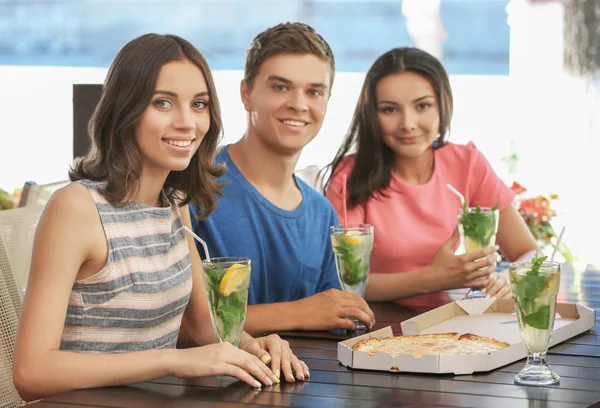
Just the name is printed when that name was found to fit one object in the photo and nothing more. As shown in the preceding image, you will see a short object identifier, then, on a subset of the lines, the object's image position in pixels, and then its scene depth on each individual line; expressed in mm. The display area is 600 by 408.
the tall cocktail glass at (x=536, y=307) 2186
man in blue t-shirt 2934
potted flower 5223
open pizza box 2260
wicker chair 2613
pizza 2335
